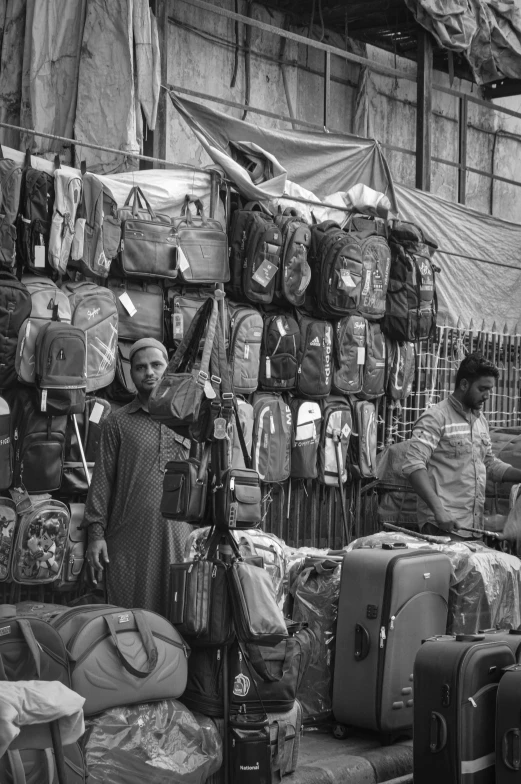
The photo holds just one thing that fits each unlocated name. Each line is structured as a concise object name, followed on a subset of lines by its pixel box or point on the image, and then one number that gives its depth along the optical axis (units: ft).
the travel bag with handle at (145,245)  26.94
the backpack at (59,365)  24.71
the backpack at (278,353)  30.22
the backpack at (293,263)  30.32
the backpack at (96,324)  26.09
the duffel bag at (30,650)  14.99
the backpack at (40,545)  24.70
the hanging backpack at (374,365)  33.17
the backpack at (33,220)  25.34
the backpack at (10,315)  24.48
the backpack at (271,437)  29.89
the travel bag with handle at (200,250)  27.91
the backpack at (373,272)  32.63
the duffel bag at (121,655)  16.05
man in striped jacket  25.18
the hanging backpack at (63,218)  25.53
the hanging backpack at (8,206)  24.73
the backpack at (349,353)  32.14
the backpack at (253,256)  29.43
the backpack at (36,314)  24.84
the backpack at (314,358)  31.12
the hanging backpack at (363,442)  32.96
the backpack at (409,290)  33.63
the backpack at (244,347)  29.12
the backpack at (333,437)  32.04
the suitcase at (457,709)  17.47
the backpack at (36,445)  25.04
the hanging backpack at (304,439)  31.19
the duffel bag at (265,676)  17.70
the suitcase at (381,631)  20.89
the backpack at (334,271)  31.19
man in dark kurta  20.35
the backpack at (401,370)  34.06
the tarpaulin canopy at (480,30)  40.04
